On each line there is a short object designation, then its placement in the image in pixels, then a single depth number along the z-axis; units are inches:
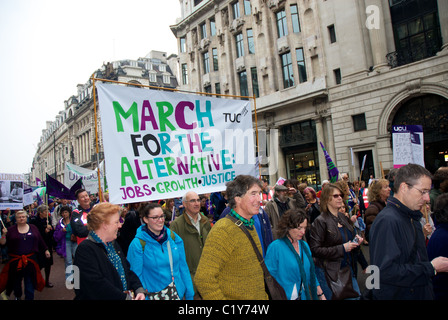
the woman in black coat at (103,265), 102.0
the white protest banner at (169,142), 164.2
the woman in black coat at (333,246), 153.5
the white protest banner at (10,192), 339.0
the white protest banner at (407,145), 272.8
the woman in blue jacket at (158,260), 132.6
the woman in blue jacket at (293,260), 121.4
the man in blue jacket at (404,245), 92.5
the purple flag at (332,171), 399.6
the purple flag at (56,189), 415.5
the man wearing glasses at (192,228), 160.1
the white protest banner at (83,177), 596.4
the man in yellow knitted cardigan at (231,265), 91.4
